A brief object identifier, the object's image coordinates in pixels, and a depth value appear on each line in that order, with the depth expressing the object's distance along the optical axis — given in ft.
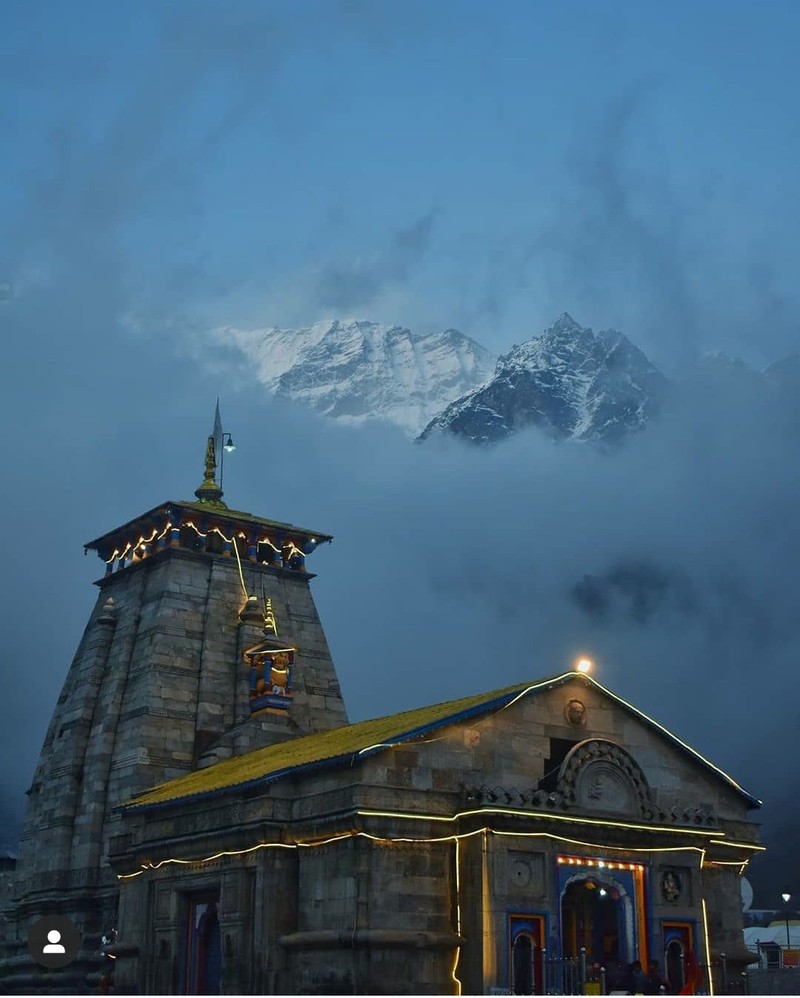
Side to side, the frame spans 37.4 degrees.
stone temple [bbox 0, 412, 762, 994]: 106.01
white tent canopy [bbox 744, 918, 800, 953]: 272.10
